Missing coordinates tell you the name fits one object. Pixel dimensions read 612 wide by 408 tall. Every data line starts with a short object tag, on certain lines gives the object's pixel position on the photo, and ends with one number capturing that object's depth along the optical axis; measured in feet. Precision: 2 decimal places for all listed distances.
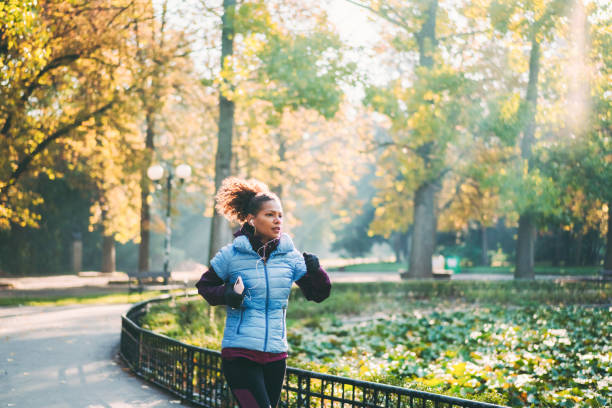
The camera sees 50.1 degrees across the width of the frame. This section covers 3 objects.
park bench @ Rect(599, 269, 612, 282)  72.00
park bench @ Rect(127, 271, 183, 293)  69.56
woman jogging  12.68
